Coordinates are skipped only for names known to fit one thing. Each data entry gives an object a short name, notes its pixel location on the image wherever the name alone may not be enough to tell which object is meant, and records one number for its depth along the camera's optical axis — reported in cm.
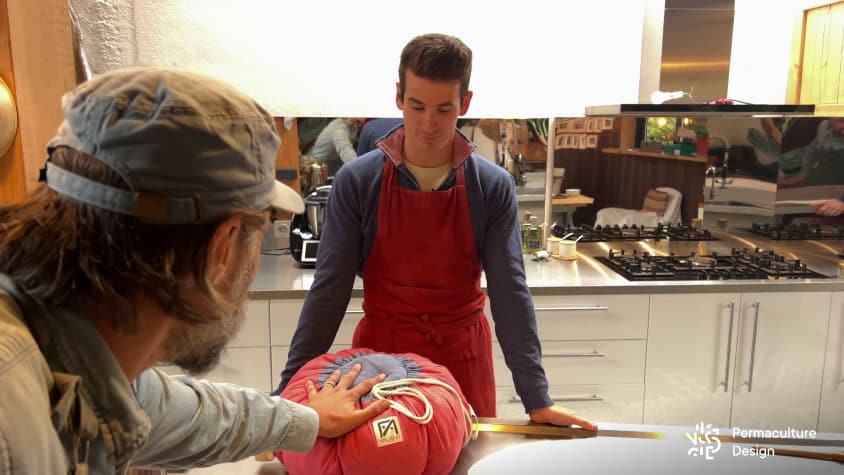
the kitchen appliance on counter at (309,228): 274
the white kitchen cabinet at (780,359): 255
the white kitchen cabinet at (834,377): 258
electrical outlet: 302
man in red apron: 149
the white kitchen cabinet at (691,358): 252
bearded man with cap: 60
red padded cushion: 95
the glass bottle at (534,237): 301
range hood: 262
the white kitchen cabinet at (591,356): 250
